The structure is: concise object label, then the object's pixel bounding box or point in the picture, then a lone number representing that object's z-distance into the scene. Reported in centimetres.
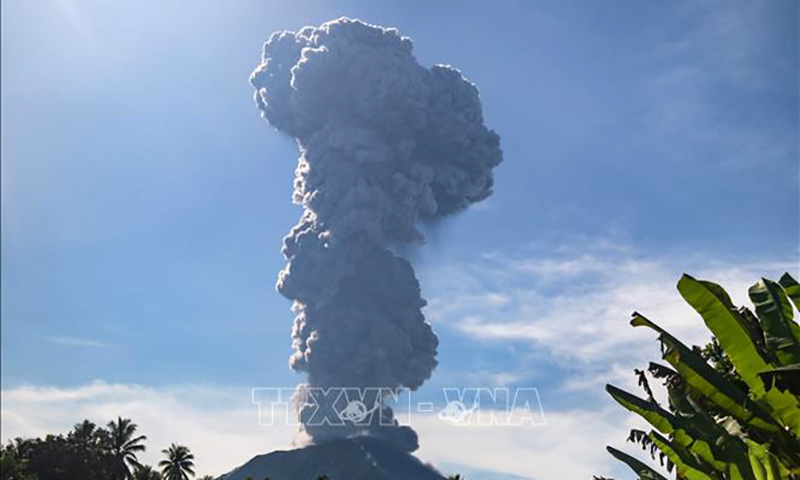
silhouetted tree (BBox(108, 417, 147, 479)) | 6475
